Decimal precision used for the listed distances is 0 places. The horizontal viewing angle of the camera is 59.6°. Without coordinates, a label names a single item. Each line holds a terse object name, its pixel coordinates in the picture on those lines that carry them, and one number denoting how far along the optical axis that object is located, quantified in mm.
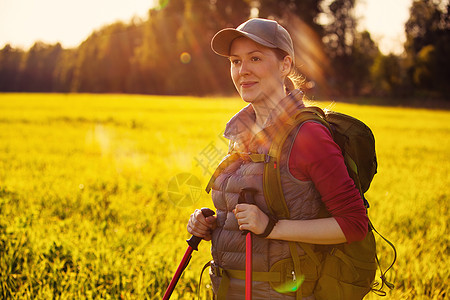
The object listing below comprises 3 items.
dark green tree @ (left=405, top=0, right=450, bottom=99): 51250
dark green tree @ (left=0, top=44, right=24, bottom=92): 104000
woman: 1844
